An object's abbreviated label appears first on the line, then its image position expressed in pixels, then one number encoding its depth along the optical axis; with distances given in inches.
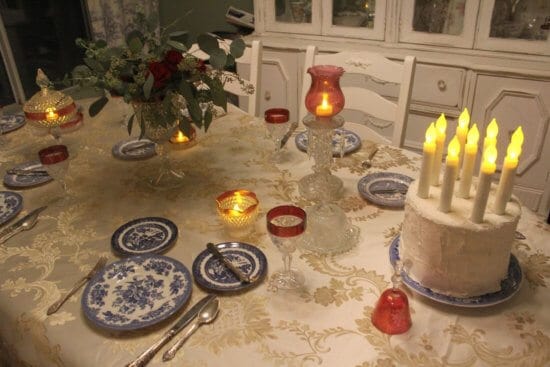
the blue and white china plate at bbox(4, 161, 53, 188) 47.9
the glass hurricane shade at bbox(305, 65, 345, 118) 40.7
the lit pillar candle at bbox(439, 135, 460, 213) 29.1
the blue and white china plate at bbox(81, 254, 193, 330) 30.6
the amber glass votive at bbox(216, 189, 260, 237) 38.3
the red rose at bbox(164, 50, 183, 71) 41.6
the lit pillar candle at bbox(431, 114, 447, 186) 32.5
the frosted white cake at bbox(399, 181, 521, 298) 29.0
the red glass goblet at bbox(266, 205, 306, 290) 31.3
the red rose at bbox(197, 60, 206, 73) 42.8
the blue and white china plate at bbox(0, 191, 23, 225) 42.6
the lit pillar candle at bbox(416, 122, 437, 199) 31.1
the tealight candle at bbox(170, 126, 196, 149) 53.2
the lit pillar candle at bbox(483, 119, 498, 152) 29.9
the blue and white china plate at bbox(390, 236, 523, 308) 30.2
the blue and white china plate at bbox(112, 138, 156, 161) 53.8
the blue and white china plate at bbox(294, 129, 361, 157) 52.1
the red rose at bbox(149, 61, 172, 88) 40.8
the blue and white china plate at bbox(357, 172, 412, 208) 42.3
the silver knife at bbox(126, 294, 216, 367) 27.7
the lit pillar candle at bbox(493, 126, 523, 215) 28.2
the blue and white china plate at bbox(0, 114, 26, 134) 61.9
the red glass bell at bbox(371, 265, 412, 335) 28.6
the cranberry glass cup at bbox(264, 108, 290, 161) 50.5
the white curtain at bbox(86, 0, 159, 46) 109.9
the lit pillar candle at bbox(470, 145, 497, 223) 27.7
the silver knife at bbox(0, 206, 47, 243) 40.2
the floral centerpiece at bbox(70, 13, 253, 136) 41.7
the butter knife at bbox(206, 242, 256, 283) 33.6
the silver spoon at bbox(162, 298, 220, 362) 28.2
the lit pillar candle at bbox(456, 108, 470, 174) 34.1
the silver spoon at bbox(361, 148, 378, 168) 49.0
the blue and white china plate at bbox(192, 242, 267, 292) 33.3
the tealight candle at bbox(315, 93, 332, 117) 40.6
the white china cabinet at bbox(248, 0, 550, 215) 77.5
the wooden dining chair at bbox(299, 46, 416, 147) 57.2
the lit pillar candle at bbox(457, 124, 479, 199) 30.1
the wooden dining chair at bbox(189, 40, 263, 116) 69.3
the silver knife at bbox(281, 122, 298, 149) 54.6
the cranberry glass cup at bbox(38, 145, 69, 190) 43.6
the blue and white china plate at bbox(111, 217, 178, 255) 37.8
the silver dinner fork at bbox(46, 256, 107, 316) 32.1
